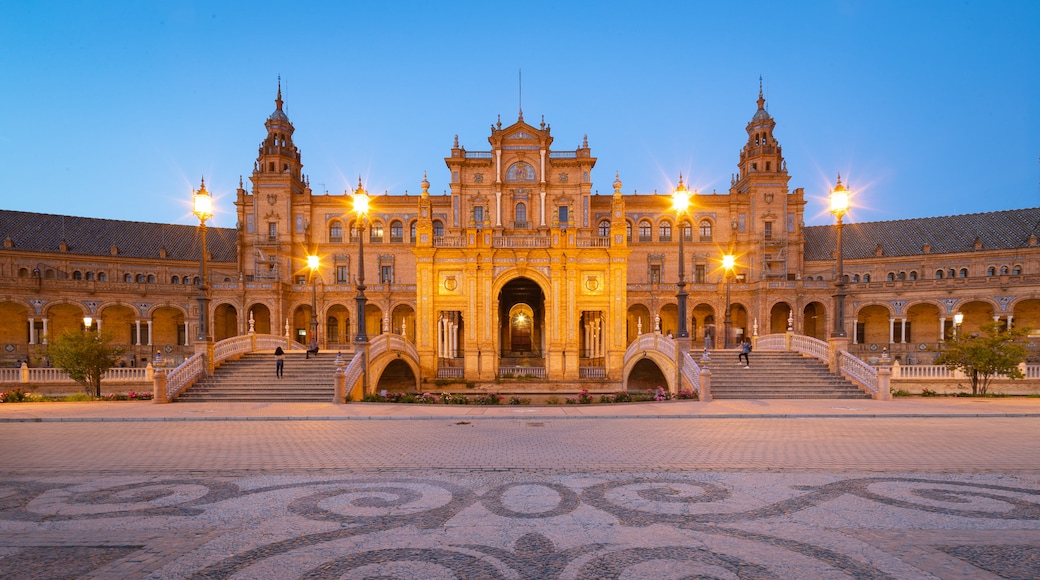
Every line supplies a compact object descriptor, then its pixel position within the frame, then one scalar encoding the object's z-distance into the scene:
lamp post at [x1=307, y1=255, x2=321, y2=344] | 27.43
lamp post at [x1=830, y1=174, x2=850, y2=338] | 18.44
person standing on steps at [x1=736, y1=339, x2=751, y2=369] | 22.03
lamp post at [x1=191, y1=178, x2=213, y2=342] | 18.44
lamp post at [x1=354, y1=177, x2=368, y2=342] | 20.32
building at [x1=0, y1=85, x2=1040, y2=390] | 44.28
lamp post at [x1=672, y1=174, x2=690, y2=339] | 19.95
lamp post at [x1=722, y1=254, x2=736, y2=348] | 35.30
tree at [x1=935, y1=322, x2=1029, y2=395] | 19.61
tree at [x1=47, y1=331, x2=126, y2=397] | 20.52
